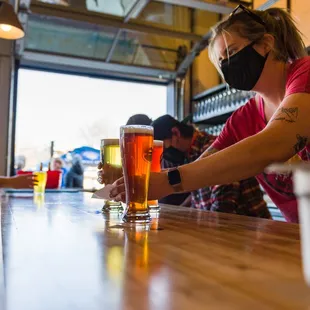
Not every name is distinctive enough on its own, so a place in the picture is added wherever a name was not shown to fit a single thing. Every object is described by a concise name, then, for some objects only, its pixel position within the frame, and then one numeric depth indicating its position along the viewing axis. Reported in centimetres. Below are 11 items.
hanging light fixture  258
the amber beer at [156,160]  120
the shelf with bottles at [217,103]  337
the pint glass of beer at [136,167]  92
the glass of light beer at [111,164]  118
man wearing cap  192
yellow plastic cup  228
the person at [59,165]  385
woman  98
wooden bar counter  33
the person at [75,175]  388
